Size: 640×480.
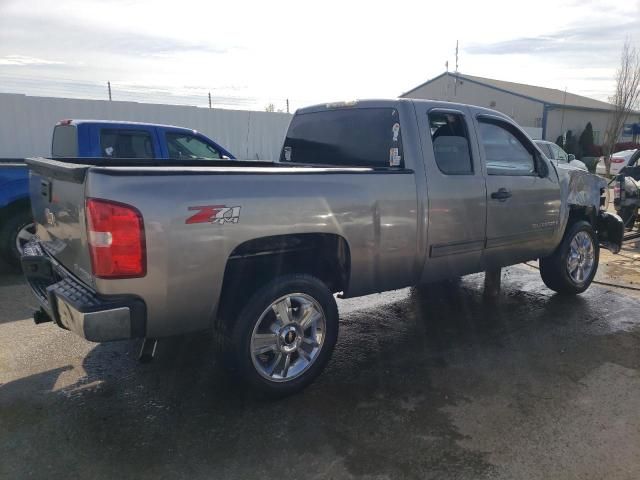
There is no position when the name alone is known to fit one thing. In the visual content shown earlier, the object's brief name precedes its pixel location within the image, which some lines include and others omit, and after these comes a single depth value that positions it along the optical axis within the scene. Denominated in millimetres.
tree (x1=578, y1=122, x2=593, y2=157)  35969
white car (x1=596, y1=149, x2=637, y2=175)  21600
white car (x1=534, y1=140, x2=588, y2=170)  14809
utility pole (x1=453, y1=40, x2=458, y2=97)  38622
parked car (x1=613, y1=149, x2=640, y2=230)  8630
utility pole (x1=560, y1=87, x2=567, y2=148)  34653
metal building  35125
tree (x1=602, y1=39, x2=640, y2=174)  27281
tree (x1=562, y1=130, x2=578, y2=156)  34875
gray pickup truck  2801
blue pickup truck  6121
